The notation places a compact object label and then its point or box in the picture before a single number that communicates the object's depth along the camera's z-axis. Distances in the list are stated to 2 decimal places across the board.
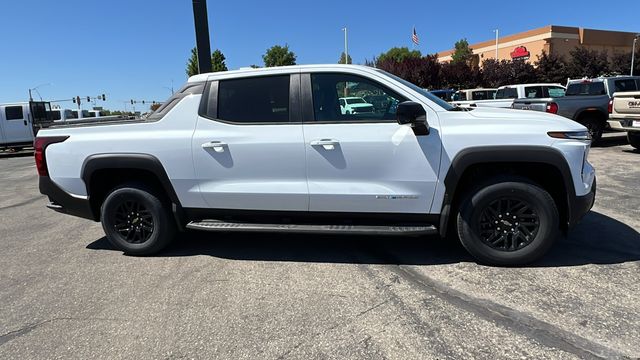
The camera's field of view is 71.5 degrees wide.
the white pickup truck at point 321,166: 3.86
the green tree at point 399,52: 74.44
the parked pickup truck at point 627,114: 10.15
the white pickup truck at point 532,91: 15.74
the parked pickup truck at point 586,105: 11.73
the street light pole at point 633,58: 38.74
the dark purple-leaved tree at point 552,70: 38.38
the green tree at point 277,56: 61.66
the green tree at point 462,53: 61.86
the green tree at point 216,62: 49.16
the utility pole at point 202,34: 9.28
